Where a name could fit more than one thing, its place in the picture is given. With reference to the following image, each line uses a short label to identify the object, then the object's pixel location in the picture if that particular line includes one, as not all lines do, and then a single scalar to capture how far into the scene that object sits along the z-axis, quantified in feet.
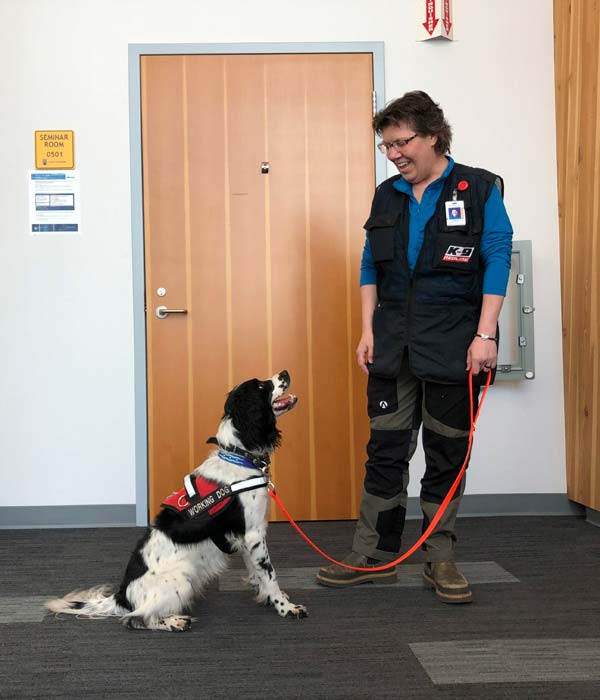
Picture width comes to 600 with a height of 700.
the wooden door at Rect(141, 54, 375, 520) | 12.82
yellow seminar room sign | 12.75
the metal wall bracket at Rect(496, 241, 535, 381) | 12.66
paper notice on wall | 12.78
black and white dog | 7.77
